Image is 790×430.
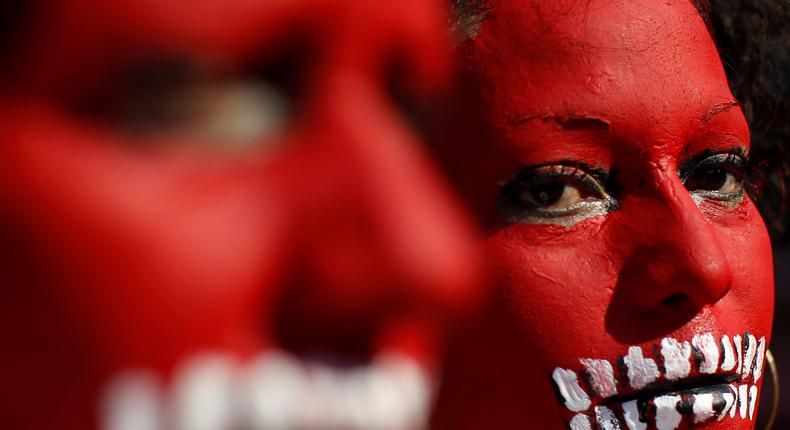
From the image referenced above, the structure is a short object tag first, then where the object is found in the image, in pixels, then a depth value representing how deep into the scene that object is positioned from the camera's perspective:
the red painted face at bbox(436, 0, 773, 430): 1.67
